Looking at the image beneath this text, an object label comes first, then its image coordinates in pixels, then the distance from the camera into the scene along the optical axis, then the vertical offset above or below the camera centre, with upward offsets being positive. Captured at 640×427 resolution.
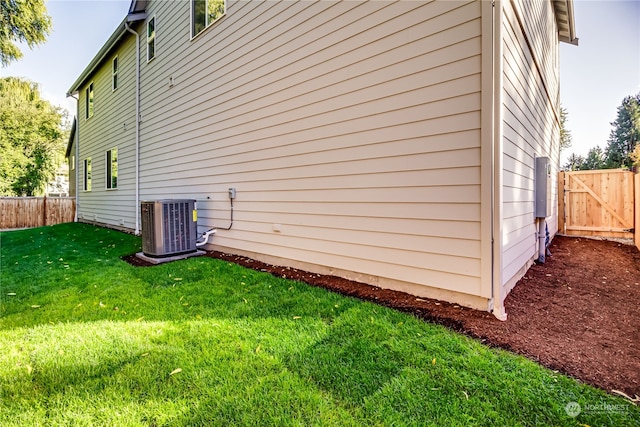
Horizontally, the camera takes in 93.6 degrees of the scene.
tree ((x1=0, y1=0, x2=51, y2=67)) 7.68 +4.83
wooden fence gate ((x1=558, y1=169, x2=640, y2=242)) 6.71 +0.06
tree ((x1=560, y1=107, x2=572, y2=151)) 28.66 +7.23
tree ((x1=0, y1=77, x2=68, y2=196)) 16.44 +4.42
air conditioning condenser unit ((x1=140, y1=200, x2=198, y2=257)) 4.83 -0.32
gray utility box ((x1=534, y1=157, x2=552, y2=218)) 4.24 +0.27
